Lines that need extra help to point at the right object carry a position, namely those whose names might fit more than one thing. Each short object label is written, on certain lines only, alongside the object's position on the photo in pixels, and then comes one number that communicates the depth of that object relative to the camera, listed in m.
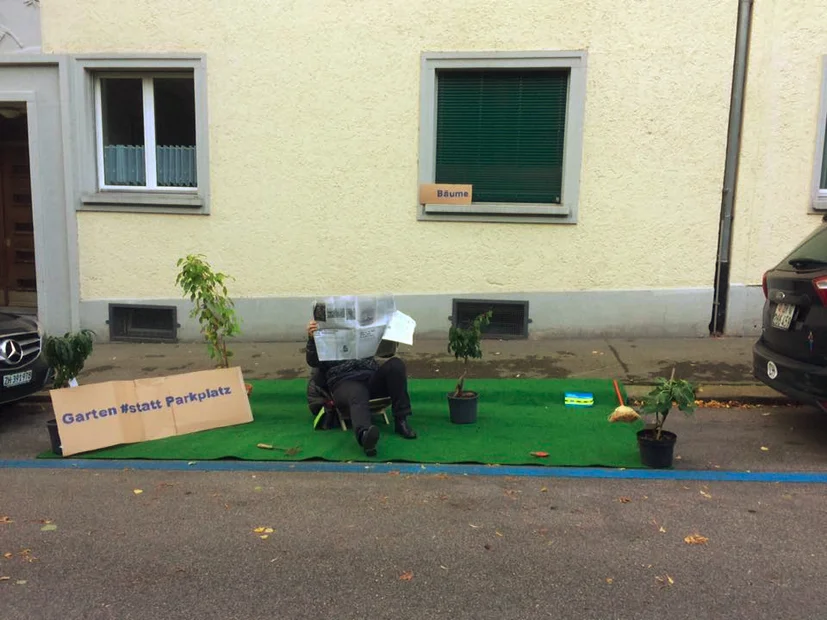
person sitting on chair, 4.94
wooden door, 10.57
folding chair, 5.13
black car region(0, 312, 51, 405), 5.27
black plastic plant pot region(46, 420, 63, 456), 4.93
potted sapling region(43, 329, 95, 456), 5.07
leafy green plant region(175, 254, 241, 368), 5.60
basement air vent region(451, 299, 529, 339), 8.16
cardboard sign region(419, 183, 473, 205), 8.06
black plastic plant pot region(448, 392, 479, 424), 5.36
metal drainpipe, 7.49
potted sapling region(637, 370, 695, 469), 4.31
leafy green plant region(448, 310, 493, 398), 5.41
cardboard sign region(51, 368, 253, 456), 4.96
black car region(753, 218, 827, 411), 4.33
